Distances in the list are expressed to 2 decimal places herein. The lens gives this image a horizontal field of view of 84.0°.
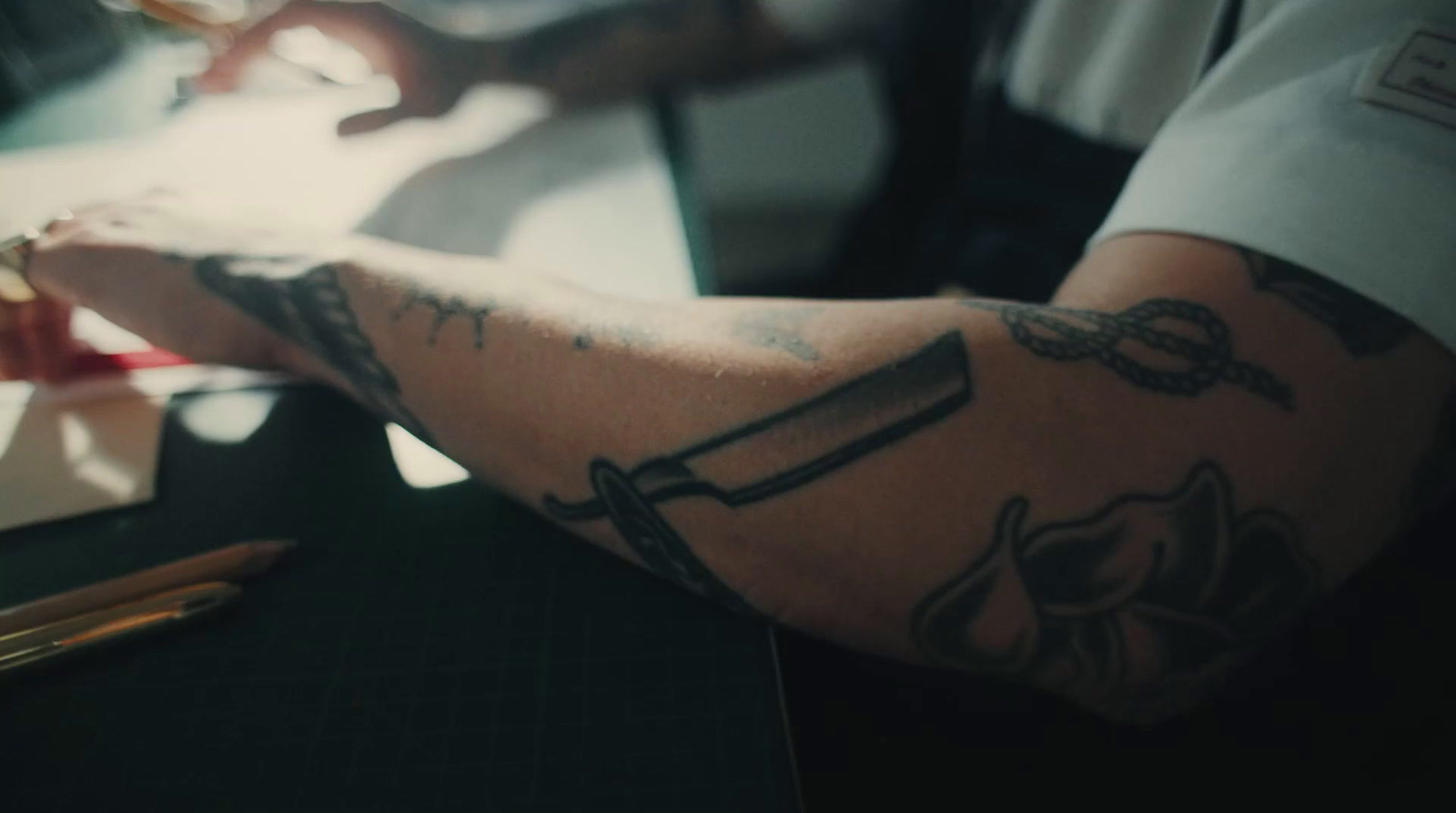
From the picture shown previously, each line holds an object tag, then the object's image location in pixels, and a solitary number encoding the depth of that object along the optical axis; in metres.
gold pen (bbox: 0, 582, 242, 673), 0.36
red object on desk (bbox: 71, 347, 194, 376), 0.52
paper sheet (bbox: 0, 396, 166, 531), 0.43
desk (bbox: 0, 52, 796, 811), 0.32
